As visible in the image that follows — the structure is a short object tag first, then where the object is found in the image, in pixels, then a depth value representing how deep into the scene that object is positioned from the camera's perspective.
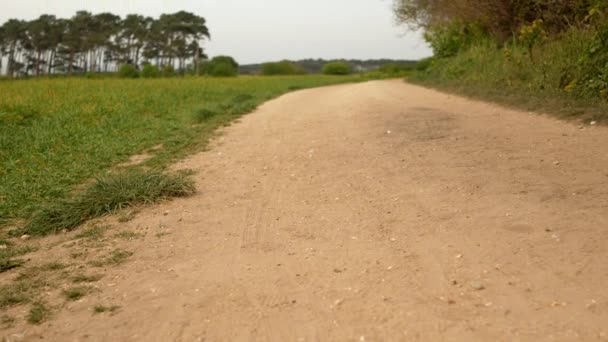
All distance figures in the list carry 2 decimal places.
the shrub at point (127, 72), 40.87
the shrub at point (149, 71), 41.46
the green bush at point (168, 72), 45.06
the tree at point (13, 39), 58.07
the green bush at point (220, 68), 45.81
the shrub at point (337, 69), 55.66
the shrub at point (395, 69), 41.79
